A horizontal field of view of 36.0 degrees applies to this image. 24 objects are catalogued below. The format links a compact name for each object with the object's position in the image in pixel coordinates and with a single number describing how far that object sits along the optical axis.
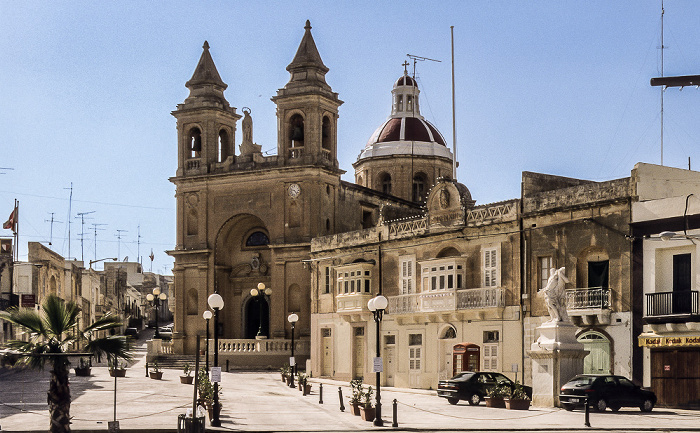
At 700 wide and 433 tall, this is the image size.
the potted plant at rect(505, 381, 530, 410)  33.38
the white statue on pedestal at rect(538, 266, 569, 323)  33.31
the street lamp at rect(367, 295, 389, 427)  31.20
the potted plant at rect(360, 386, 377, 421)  30.41
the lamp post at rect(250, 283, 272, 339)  54.53
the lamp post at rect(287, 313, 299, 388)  45.22
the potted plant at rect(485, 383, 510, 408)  34.48
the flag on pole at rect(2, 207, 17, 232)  67.12
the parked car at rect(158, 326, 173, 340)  72.56
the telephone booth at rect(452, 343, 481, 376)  43.62
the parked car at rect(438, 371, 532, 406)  36.19
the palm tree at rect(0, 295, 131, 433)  25.27
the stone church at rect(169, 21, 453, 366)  60.47
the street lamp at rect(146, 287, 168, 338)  55.41
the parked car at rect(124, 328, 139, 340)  92.34
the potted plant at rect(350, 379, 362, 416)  31.80
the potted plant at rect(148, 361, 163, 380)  48.41
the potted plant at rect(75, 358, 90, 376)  49.16
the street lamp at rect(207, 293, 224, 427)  29.20
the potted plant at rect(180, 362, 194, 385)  45.38
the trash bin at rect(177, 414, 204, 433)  25.73
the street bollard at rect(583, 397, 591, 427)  27.59
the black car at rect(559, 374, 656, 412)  31.75
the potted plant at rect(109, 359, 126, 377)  46.87
